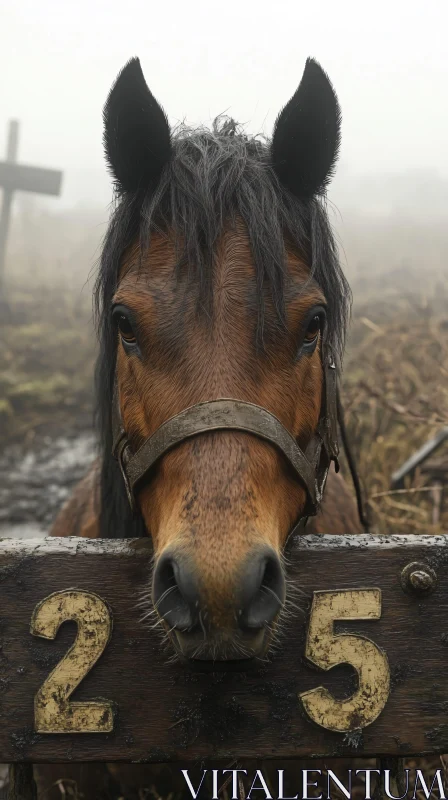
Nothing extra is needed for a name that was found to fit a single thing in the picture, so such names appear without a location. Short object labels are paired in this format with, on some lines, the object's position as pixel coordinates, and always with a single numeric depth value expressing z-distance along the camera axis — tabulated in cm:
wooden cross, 1008
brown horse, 97
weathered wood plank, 106
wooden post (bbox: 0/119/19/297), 1048
